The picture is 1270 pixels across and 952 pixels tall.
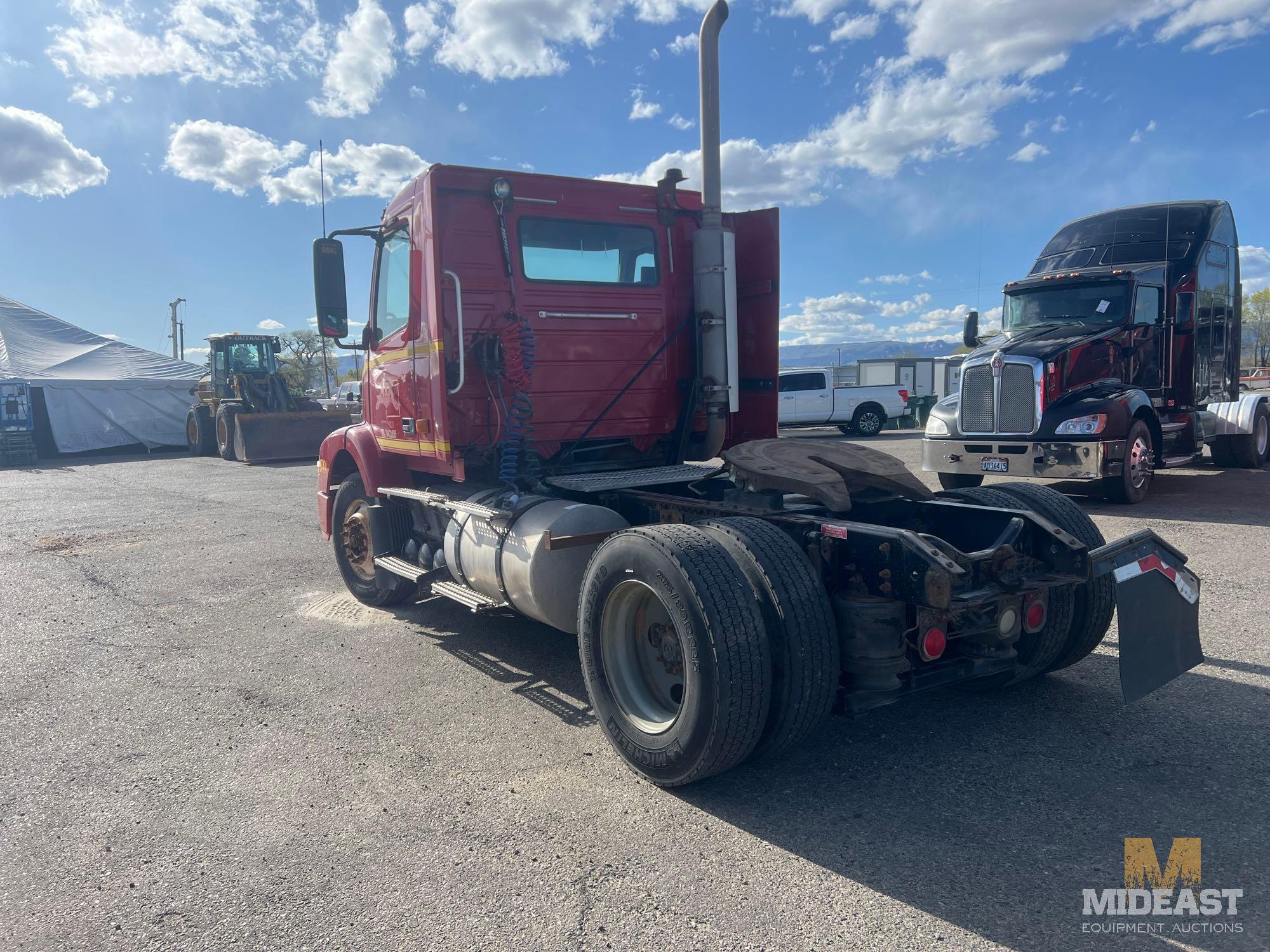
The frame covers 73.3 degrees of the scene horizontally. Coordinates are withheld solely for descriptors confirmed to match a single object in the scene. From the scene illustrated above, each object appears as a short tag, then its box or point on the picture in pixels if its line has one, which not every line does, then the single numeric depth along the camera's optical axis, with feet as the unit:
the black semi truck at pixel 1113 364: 32.76
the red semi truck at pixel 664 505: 10.86
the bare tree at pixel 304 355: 242.37
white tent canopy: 86.69
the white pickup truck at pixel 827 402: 81.71
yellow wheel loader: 69.72
